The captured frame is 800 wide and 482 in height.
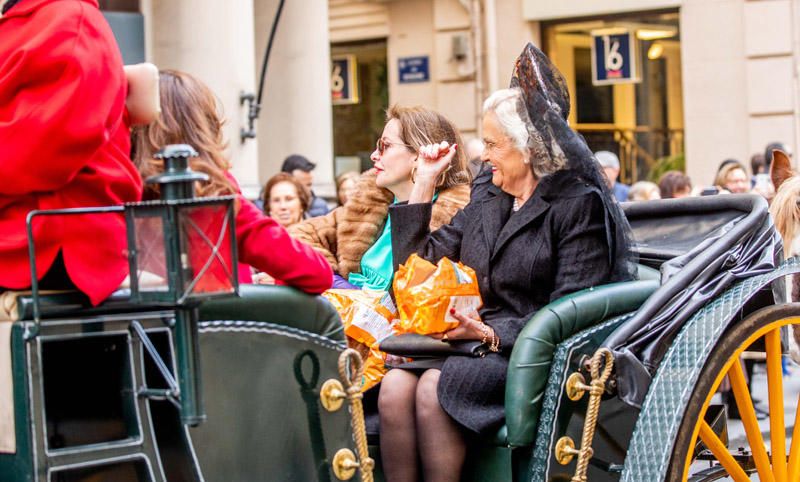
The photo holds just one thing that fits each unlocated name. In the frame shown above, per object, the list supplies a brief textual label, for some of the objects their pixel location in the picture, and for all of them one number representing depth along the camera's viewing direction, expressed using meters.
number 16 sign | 15.55
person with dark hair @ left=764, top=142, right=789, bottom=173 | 11.73
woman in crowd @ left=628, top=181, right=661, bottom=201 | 11.02
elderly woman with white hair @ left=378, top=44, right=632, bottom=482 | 3.84
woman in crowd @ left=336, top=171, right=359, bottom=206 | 9.52
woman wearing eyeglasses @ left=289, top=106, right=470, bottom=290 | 4.52
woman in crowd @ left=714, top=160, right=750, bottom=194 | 10.77
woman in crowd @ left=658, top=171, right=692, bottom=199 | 11.27
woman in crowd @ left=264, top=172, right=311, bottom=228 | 8.07
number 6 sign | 16.75
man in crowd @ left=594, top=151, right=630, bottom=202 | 10.55
